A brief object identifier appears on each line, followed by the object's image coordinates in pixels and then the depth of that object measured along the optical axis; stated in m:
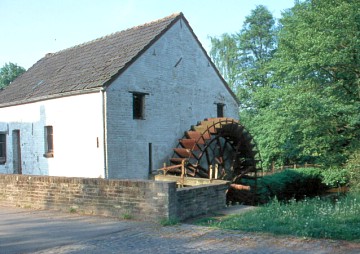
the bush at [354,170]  14.90
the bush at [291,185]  21.70
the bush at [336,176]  15.83
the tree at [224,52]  44.69
